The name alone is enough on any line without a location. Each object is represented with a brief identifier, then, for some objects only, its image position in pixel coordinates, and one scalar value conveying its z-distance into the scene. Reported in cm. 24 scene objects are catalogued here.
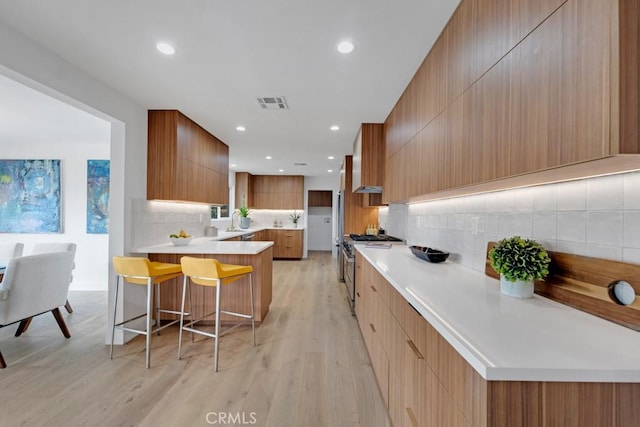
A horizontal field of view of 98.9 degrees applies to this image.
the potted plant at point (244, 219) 653
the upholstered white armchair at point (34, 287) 243
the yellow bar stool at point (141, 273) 245
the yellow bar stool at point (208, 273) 242
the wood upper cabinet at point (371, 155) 348
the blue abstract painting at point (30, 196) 453
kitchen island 315
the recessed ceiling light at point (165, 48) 190
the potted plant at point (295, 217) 841
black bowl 208
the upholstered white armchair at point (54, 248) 347
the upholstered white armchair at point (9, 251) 337
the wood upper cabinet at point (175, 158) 317
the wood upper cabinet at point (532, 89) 68
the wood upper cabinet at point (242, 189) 789
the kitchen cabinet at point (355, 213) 506
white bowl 328
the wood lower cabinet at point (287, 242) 783
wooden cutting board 89
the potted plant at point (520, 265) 118
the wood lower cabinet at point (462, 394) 67
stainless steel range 353
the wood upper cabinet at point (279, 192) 830
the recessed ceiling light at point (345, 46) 185
